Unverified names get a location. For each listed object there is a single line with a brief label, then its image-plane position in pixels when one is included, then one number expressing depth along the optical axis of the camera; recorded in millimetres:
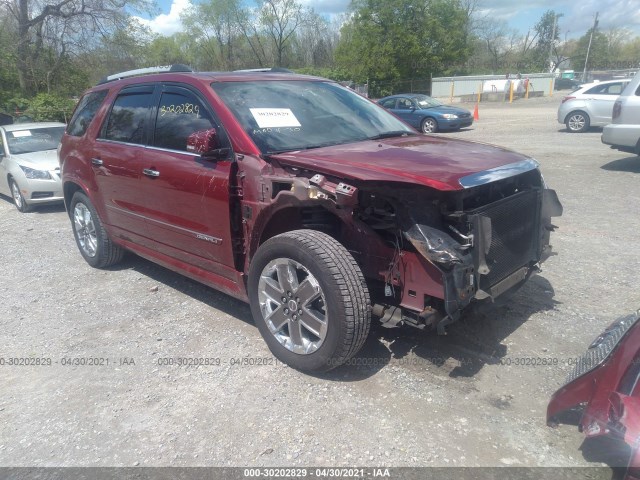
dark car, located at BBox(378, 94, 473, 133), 18547
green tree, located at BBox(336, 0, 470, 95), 41094
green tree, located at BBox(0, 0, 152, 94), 23203
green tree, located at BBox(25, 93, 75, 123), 20000
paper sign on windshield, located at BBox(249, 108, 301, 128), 3793
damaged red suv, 3039
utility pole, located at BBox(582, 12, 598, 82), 65962
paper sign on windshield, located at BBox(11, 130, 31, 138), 9859
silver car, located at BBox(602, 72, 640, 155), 9297
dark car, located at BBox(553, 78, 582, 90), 45344
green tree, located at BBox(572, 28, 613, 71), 72250
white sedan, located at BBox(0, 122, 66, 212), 8828
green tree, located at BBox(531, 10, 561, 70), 65875
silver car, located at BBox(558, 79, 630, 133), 15016
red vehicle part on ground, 2141
